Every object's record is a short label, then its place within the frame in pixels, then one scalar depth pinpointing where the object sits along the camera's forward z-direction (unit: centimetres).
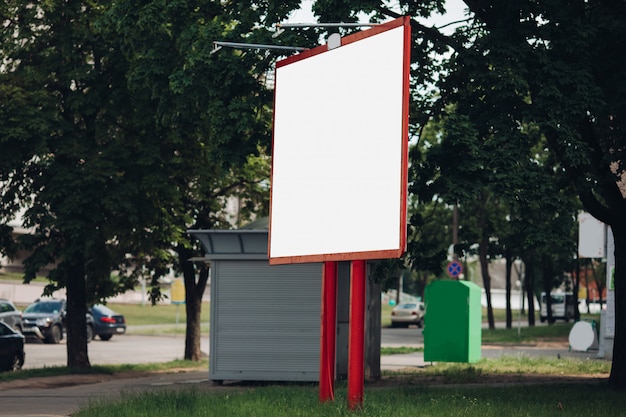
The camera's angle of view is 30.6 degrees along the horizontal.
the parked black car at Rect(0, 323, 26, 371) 2598
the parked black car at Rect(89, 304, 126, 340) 4538
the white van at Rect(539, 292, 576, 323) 8081
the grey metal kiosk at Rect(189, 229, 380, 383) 2119
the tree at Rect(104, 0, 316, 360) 1956
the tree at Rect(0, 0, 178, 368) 2448
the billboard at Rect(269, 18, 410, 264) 1211
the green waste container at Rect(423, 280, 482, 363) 2625
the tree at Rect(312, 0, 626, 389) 1741
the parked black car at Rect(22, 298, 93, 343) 4131
